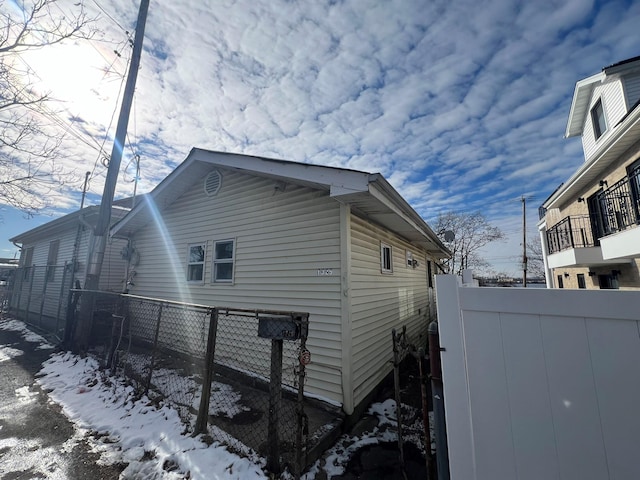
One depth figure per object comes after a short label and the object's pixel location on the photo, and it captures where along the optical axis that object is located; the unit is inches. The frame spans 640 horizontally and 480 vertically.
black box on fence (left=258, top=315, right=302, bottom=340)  103.2
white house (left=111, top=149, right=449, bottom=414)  160.1
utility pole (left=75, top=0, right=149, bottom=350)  255.2
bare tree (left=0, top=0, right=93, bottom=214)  198.7
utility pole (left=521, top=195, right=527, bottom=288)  881.5
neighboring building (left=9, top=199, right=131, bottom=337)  367.2
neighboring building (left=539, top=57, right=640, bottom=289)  263.0
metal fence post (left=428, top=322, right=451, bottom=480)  62.8
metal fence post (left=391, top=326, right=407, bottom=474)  106.1
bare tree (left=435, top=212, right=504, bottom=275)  1106.1
